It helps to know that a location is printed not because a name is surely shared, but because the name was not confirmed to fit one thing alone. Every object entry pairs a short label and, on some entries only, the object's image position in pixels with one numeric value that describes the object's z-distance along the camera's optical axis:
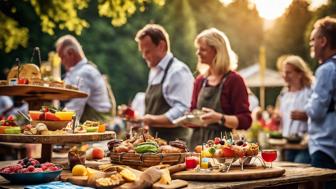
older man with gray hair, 6.33
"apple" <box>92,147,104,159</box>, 4.46
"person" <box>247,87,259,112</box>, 9.64
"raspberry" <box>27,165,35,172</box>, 3.46
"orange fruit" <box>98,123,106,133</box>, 4.17
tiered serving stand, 3.73
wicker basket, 3.67
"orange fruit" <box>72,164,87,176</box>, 3.54
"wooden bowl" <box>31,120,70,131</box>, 3.99
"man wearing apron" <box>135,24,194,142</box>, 5.53
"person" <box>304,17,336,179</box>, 4.90
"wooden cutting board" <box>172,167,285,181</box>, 3.39
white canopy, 17.25
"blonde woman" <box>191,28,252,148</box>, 4.91
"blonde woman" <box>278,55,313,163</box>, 6.92
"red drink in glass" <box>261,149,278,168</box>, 3.76
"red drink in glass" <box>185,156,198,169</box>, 3.67
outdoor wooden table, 3.30
